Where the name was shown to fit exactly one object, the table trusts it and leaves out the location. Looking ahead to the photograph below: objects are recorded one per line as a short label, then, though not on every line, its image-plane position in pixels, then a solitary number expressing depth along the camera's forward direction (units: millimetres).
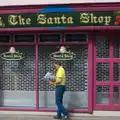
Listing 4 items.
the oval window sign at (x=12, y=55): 13102
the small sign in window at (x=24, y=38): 12984
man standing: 11781
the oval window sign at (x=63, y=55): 12742
